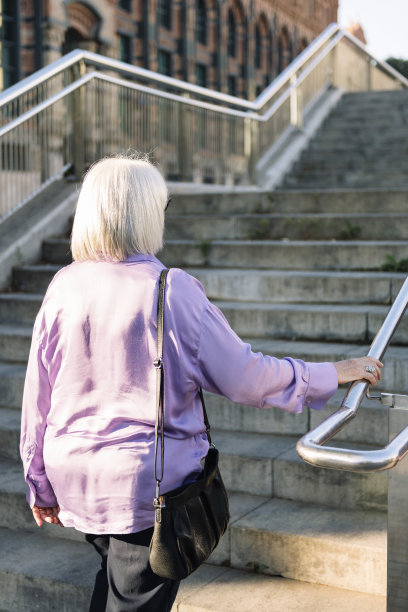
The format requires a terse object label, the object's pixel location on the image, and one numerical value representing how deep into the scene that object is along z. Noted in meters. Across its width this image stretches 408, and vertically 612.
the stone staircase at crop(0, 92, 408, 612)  3.44
